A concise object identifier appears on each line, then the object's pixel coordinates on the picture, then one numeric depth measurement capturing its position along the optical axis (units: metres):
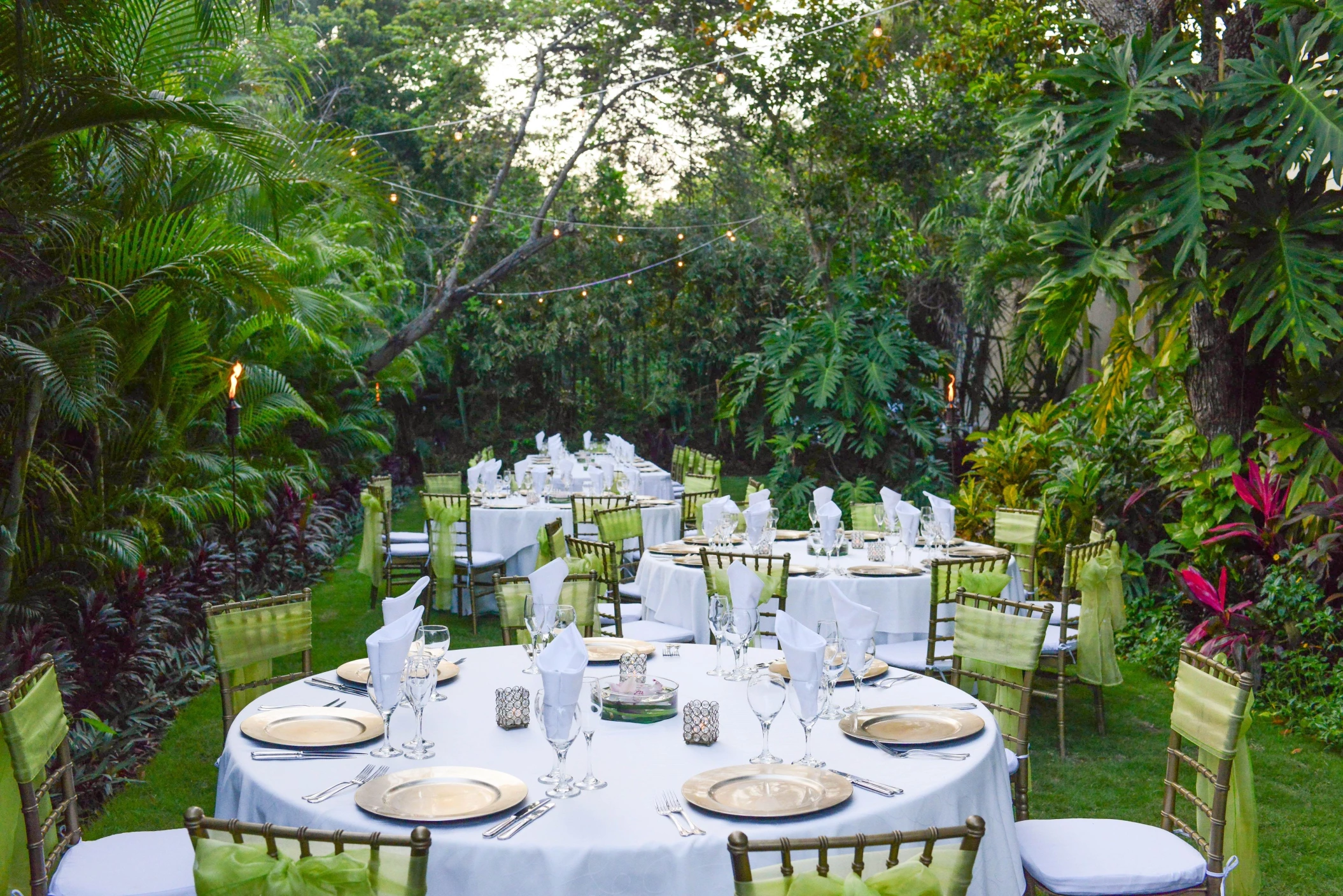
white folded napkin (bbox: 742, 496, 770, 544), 6.04
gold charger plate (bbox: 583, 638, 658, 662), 3.52
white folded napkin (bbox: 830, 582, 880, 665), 2.92
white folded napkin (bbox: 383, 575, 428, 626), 3.06
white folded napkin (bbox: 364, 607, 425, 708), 2.49
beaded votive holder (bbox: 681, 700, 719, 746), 2.71
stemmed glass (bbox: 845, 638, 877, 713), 2.92
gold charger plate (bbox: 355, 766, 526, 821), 2.26
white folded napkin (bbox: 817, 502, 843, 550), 5.95
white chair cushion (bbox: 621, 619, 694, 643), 5.57
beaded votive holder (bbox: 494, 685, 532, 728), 2.86
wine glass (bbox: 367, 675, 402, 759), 2.51
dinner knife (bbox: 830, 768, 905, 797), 2.39
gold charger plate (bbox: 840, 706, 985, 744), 2.73
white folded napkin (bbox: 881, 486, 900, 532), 6.45
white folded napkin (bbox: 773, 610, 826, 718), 2.50
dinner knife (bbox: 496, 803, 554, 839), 2.16
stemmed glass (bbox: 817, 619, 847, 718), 2.78
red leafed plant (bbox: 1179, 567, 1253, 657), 5.93
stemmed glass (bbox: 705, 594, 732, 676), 3.30
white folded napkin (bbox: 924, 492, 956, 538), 6.15
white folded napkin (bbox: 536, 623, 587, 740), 2.31
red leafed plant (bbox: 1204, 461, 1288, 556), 6.18
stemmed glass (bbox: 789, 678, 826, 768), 2.53
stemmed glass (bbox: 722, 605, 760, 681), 3.28
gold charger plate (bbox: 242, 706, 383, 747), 2.73
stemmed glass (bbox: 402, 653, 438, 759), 2.55
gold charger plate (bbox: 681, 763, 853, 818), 2.26
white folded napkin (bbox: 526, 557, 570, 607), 3.49
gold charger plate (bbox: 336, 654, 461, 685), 3.29
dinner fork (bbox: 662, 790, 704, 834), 2.26
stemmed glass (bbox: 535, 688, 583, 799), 2.32
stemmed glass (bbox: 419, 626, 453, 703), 3.30
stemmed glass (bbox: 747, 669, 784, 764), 2.48
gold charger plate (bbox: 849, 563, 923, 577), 5.53
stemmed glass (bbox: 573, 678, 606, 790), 2.42
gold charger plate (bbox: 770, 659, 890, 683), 3.33
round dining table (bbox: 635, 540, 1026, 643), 5.44
